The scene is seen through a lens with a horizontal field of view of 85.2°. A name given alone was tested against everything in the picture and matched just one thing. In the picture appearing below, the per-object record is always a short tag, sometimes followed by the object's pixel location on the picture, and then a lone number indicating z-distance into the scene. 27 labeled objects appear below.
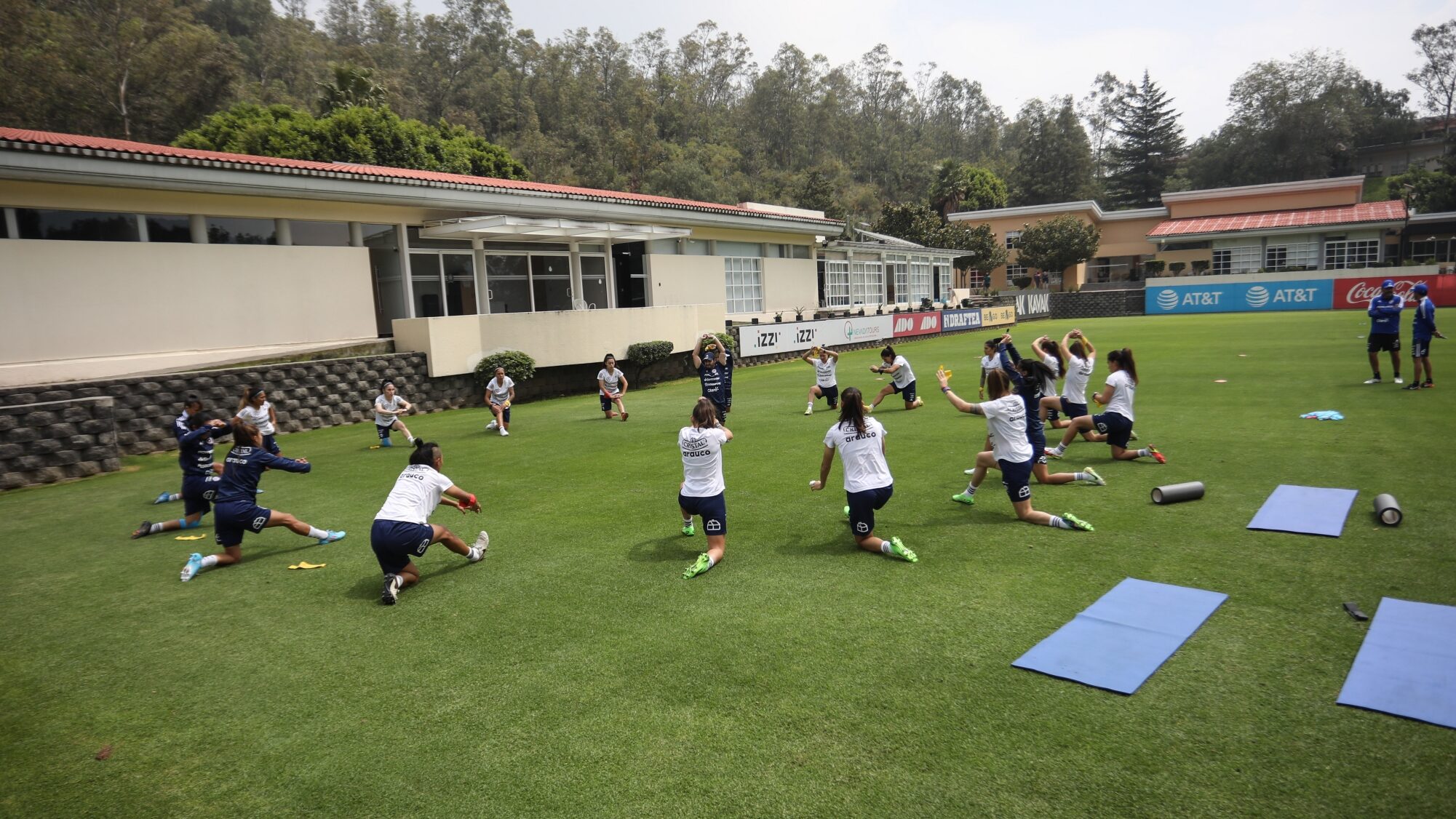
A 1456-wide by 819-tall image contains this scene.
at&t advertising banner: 40.25
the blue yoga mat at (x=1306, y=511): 7.53
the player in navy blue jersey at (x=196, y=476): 9.36
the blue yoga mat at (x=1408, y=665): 4.43
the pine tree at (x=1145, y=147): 78.50
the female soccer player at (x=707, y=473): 7.52
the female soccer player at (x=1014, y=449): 7.92
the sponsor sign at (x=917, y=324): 35.69
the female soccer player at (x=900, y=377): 15.91
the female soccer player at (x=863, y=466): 7.37
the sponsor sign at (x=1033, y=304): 46.28
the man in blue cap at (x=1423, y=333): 14.36
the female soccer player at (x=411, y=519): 6.98
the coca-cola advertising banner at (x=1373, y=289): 36.31
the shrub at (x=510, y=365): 19.92
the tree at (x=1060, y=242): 54.72
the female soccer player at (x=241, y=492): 7.91
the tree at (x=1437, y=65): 80.44
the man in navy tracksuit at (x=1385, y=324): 14.33
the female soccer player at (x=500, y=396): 15.91
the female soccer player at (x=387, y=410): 14.67
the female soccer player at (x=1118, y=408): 10.18
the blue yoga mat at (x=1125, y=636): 5.03
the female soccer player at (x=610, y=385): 16.92
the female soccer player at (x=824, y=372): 16.09
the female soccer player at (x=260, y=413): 11.78
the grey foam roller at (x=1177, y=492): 8.51
